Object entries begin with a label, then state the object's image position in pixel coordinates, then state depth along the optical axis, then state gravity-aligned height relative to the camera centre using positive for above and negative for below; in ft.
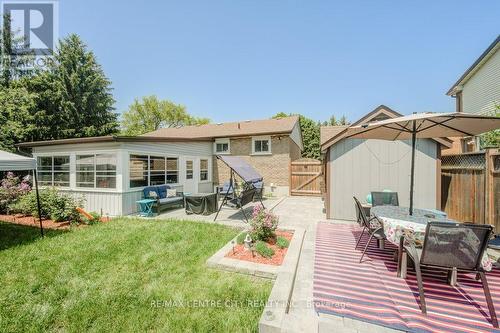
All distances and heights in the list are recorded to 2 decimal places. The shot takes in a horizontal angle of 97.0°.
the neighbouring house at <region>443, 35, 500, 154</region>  37.96 +15.41
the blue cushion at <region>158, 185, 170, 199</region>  32.35 -3.65
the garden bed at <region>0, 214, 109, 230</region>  23.73 -6.35
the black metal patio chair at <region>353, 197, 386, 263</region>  14.75 -4.22
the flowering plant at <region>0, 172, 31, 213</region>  29.84 -3.30
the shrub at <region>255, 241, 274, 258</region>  14.76 -5.69
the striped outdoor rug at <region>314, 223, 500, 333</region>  9.12 -6.39
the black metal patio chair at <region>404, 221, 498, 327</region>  9.61 -3.68
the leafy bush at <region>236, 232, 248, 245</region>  17.12 -5.71
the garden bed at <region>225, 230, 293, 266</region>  14.16 -6.04
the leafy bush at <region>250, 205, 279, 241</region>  16.51 -4.37
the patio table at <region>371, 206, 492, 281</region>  12.08 -3.41
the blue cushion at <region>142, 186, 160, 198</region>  30.89 -3.29
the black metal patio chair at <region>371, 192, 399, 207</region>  19.88 -2.97
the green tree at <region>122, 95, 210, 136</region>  141.90 +33.80
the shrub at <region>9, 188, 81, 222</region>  24.88 -4.55
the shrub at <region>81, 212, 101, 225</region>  25.01 -6.06
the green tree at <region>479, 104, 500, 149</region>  23.29 +3.08
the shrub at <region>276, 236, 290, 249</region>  16.40 -5.81
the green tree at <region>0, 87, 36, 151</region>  51.90 +13.40
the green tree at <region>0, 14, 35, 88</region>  65.57 +33.82
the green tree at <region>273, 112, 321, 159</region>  93.20 +12.08
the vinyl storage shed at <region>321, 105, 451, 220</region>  22.44 -0.32
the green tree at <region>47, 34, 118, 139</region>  70.54 +25.21
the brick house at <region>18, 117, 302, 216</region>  28.99 +0.71
